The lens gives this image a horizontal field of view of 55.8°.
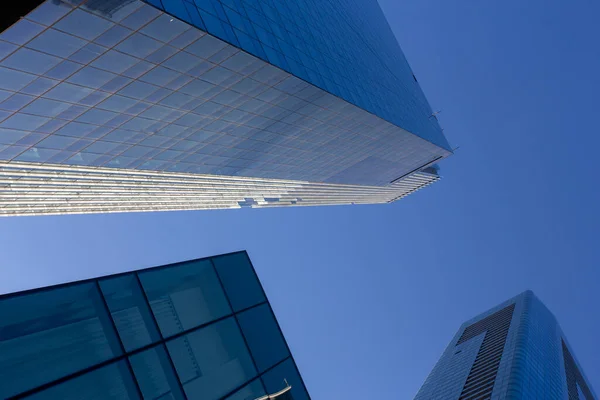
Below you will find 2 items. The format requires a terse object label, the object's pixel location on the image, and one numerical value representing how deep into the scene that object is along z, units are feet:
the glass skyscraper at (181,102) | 100.07
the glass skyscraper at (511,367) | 406.41
